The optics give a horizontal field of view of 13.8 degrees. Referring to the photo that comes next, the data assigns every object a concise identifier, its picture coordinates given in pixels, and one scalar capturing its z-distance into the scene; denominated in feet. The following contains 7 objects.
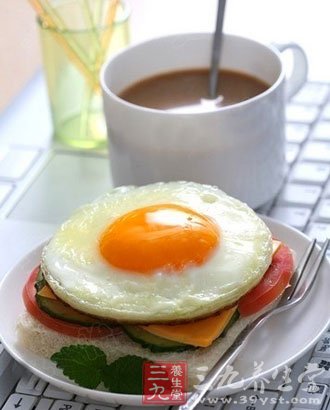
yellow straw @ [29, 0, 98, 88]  2.33
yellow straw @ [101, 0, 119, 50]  2.34
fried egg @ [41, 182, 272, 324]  1.81
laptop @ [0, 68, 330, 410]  1.86
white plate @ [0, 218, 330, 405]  1.79
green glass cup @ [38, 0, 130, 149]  2.35
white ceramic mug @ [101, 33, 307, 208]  2.07
